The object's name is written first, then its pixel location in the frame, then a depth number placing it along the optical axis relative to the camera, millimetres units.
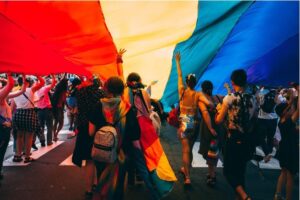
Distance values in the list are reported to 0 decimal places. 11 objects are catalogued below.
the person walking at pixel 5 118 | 5607
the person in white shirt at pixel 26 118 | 7043
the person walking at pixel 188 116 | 5480
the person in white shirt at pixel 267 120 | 7320
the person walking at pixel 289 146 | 4547
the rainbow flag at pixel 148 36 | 3811
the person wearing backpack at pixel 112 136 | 3969
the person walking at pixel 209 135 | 5518
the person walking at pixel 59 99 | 9219
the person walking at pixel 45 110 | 8750
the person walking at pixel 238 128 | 4277
